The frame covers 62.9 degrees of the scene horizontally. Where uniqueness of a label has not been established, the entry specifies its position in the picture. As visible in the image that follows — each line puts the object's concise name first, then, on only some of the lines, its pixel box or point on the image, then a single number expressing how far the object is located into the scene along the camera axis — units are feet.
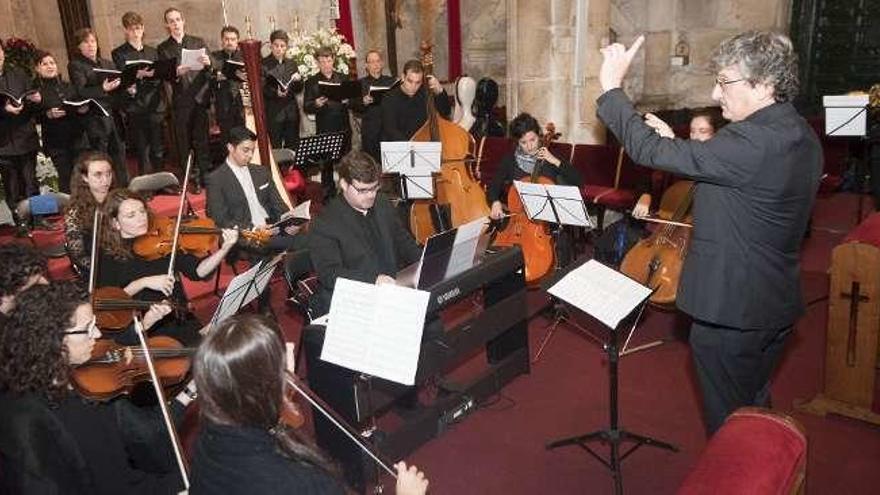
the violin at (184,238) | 13.60
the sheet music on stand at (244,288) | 11.57
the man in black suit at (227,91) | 27.40
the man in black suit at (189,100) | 27.12
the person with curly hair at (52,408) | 7.89
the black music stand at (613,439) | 10.91
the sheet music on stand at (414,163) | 19.85
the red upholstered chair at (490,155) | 25.75
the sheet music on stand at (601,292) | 10.19
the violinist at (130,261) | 13.02
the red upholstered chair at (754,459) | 6.23
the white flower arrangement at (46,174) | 28.02
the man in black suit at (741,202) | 8.13
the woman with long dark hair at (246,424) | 5.65
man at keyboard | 12.71
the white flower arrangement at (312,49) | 28.48
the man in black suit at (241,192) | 17.57
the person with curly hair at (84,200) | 13.83
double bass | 20.80
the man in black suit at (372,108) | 28.86
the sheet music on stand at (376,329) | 9.12
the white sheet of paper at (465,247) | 12.46
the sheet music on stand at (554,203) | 15.85
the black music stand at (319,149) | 24.04
